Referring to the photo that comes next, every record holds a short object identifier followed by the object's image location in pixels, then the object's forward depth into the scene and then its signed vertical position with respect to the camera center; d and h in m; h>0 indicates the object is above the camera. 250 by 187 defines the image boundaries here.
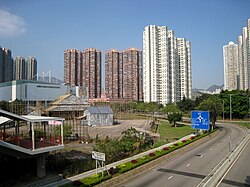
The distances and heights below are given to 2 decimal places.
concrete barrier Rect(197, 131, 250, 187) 14.49 -5.22
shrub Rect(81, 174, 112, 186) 14.48 -5.10
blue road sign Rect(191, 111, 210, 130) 33.12 -2.94
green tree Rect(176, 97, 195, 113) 86.93 -2.13
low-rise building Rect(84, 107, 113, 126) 51.00 -3.66
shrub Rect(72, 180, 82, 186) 14.29 -5.08
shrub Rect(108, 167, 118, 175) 16.64 -5.12
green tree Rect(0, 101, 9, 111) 60.55 -1.47
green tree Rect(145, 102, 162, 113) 82.12 -2.92
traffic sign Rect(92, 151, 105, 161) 15.53 -3.76
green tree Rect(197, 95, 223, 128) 43.69 -1.45
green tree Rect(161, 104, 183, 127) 49.22 -3.49
